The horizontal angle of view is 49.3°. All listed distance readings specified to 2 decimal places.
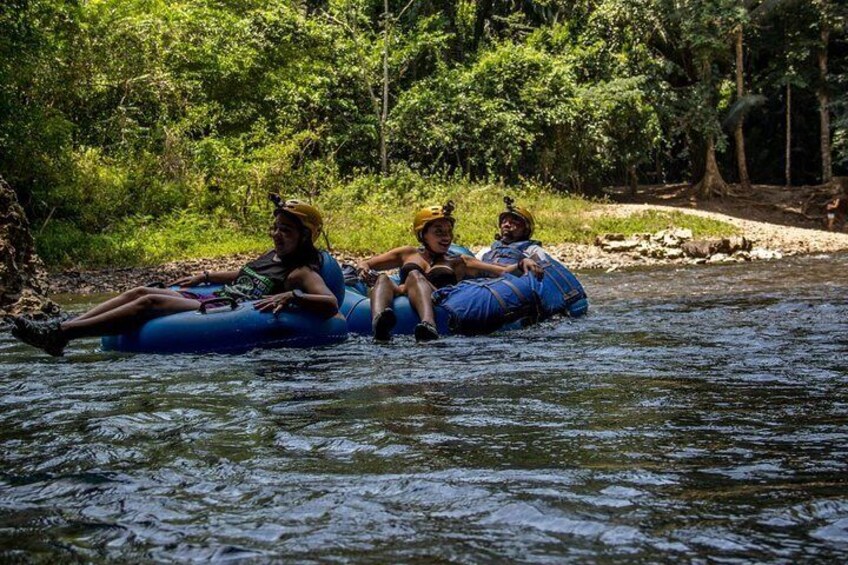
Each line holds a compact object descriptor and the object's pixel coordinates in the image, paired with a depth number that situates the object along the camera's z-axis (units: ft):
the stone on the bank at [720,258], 52.75
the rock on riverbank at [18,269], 27.53
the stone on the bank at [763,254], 54.39
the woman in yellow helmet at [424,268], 23.50
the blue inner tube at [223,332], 21.38
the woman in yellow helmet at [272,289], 21.29
